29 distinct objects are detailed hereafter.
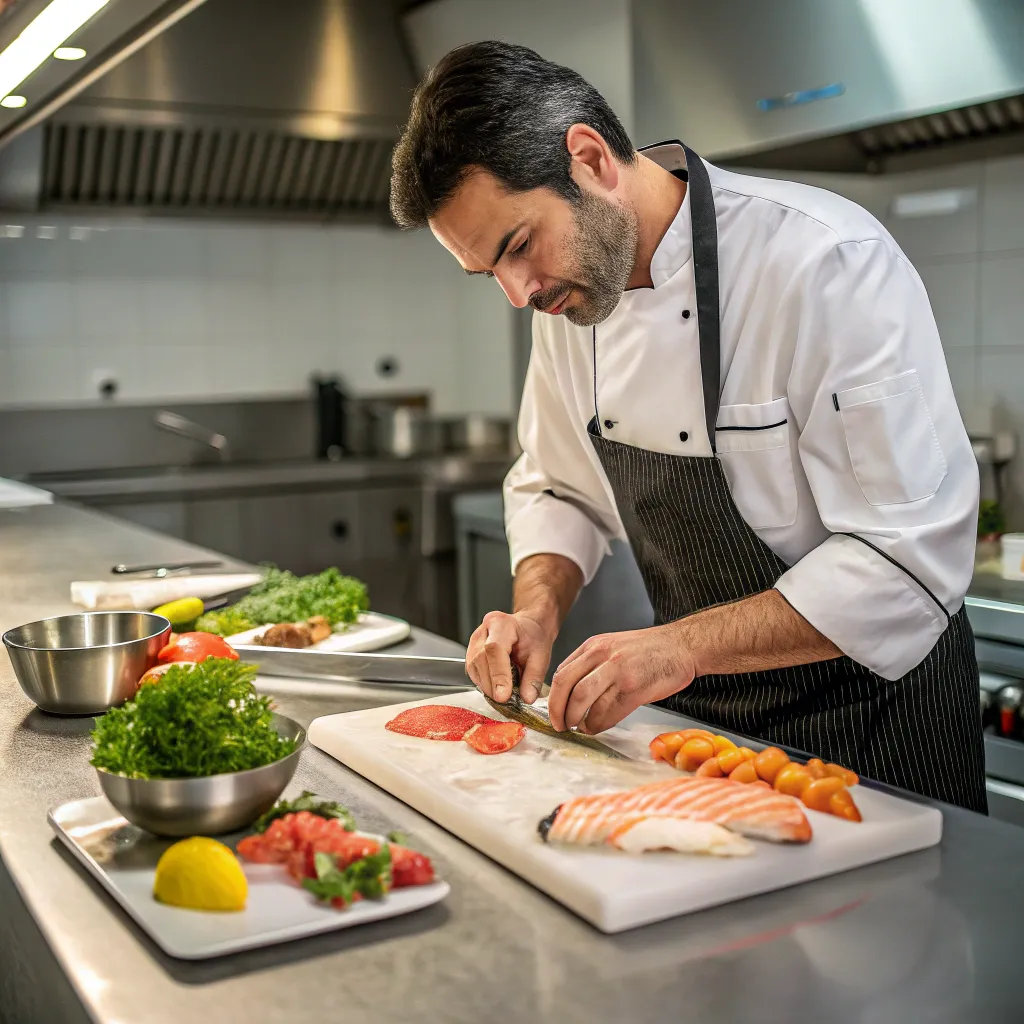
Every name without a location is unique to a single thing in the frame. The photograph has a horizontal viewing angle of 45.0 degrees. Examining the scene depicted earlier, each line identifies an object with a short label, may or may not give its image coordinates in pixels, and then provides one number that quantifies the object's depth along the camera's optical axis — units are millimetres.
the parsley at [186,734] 1091
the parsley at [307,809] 1103
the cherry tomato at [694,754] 1261
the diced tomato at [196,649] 1586
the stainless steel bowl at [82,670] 1486
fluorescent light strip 1669
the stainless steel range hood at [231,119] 4324
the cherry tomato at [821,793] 1139
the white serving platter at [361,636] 1829
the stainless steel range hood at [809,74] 2621
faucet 5082
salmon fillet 1062
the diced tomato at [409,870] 1006
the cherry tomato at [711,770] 1223
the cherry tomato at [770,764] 1198
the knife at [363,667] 1649
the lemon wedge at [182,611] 1887
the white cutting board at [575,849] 988
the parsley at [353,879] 975
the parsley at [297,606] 1892
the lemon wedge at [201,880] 979
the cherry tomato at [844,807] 1113
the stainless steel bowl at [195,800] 1060
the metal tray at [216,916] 930
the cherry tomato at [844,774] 1194
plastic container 2754
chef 1424
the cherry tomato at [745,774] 1196
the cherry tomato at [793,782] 1172
